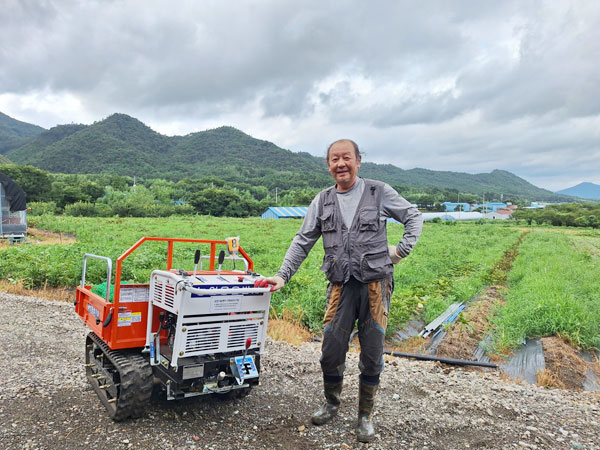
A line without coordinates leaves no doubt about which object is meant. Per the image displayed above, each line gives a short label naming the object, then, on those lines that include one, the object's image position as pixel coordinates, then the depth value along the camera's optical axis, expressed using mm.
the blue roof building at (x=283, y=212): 63125
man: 3037
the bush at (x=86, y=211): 46406
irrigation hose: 5242
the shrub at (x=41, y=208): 42656
